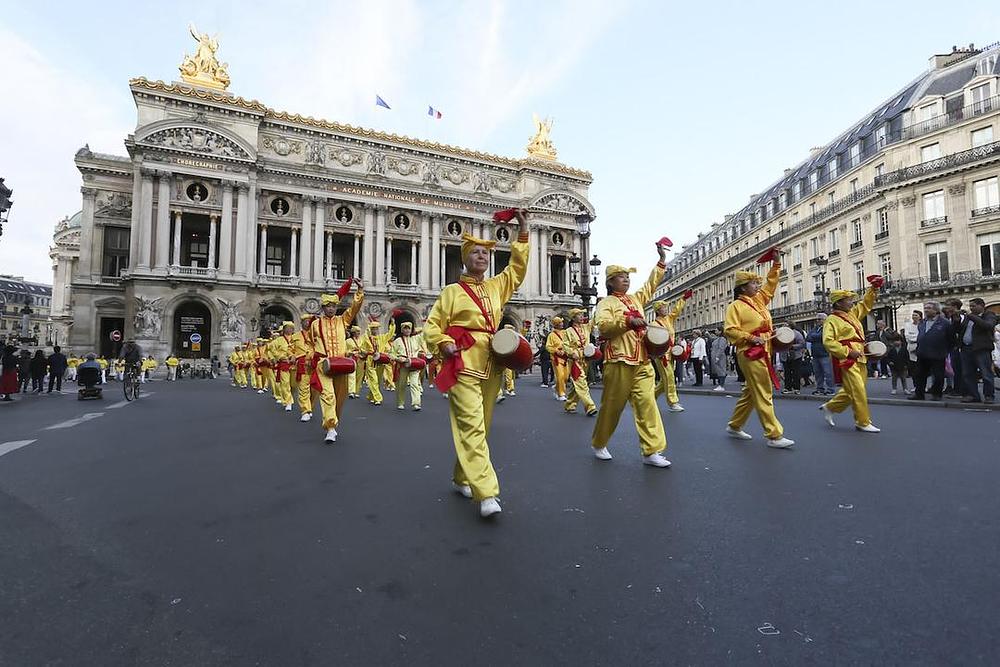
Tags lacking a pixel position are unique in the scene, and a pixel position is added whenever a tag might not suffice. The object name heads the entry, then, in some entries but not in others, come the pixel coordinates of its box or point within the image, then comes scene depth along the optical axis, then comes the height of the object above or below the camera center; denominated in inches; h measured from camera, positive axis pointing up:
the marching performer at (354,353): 466.0 +12.8
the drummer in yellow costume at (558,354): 501.4 +10.1
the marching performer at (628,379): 201.8 -5.8
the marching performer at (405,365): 443.2 +0.6
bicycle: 576.8 -16.3
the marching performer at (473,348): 144.2 +5.0
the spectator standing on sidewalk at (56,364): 756.4 +6.0
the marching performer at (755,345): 238.8 +8.9
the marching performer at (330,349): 275.7 +9.9
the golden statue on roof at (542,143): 1931.6 +820.0
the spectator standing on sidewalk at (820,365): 504.1 -2.3
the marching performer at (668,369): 412.2 -4.1
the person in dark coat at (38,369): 760.3 -1.0
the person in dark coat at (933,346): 399.9 +12.2
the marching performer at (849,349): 276.1 +7.4
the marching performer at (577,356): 384.8 +7.2
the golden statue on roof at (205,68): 1450.5 +844.6
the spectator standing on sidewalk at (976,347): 366.3 +10.3
